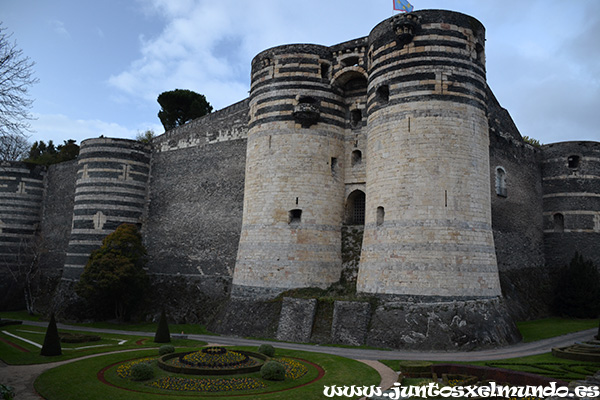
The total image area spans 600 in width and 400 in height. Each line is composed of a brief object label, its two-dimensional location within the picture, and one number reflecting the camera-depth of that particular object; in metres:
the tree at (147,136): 66.97
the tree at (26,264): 39.75
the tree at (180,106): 51.72
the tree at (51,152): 58.42
